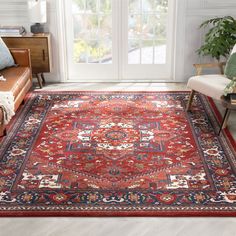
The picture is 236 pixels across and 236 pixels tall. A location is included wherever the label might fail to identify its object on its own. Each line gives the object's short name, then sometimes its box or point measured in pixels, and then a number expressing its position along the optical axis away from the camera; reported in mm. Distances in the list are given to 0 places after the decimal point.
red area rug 3432
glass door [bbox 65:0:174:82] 6238
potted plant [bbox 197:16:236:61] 5727
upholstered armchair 4832
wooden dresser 5910
